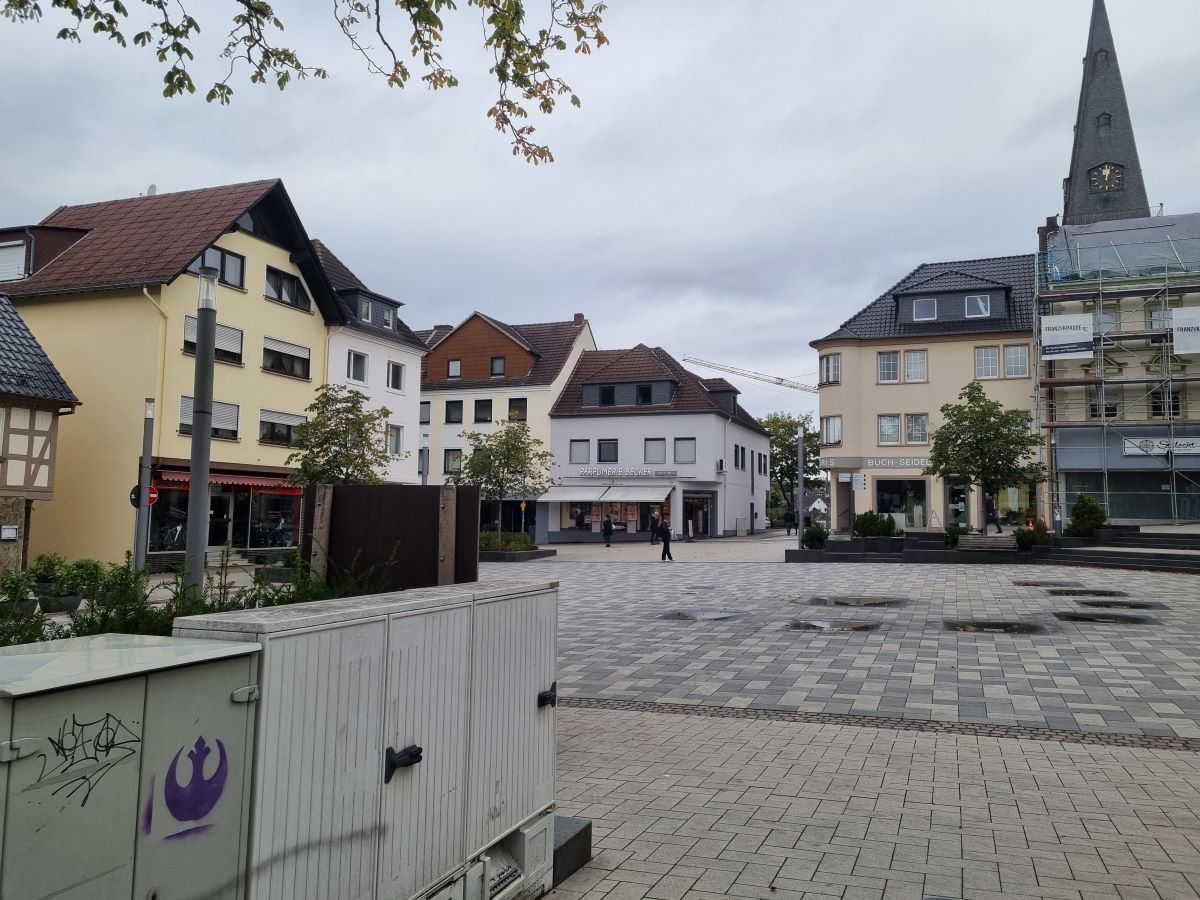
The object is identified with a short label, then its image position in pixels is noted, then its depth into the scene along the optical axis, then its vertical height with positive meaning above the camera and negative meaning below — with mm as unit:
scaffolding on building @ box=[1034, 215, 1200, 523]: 39000 +6344
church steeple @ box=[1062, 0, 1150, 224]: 55844 +23474
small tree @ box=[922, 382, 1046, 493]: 29047 +2700
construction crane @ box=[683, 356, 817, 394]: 116688 +18763
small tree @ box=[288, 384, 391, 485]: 19750 +1749
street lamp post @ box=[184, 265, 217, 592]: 5945 +475
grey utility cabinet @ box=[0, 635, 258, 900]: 2094 -631
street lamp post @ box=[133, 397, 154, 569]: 16459 +587
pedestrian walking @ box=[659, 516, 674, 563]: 32312 -460
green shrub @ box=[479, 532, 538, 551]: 34562 -659
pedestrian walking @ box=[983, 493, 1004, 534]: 35347 +893
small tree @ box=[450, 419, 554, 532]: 36688 +2348
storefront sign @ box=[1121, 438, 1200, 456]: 38750 +3640
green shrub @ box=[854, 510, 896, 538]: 29797 +55
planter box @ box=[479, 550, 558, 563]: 33469 -1172
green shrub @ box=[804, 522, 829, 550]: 30625 -306
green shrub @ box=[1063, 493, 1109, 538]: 28297 +381
